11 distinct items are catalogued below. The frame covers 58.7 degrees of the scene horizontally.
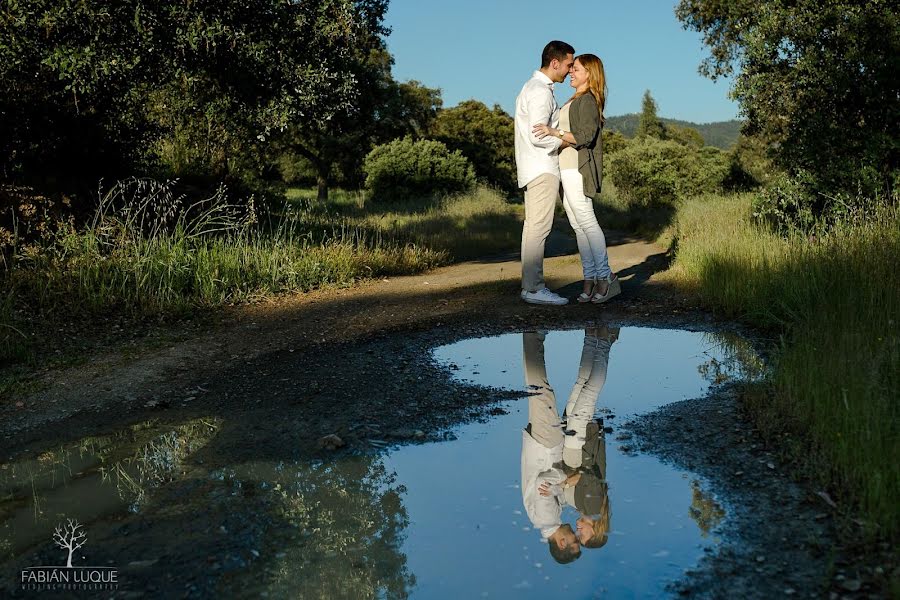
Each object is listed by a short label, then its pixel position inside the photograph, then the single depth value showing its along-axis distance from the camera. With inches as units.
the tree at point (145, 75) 347.6
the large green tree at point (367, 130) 1414.9
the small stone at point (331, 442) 160.7
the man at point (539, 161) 305.6
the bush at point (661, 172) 1109.7
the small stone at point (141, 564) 110.5
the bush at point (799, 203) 394.6
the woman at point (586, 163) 309.7
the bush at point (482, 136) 1974.7
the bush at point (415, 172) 1139.3
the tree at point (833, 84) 397.1
